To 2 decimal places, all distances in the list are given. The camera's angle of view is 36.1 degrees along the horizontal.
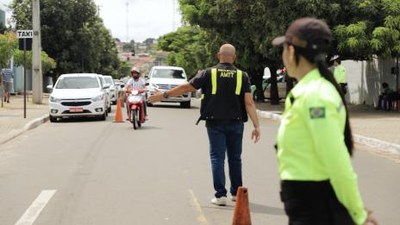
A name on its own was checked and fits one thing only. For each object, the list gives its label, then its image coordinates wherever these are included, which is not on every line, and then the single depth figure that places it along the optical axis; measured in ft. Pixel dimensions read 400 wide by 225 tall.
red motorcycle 55.04
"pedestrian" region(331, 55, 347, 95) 62.22
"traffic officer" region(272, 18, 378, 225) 9.20
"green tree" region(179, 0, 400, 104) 65.46
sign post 65.21
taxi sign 65.21
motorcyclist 56.08
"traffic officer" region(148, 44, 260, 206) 22.85
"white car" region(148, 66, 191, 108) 94.11
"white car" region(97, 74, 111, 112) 72.29
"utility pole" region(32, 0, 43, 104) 93.09
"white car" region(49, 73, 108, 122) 64.75
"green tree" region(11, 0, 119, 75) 157.89
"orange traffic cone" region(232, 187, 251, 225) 17.63
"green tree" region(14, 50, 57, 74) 114.52
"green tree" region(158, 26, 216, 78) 151.43
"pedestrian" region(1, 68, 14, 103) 95.27
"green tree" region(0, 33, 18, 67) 85.71
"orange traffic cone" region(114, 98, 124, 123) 64.23
